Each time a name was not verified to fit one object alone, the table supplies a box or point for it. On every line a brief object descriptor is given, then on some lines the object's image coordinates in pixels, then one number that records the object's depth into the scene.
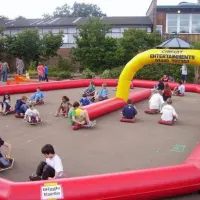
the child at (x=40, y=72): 22.85
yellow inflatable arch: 13.07
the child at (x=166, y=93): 15.56
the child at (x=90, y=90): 17.30
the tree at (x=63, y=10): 78.56
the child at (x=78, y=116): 11.33
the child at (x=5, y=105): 13.32
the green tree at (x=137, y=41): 25.81
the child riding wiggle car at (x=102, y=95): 16.08
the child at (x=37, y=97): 15.29
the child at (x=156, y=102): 13.72
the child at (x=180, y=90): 18.03
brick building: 30.98
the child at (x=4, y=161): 7.78
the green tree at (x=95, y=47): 27.14
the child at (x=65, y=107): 12.99
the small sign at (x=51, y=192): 5.72
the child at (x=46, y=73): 22.88
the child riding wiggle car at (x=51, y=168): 6.64
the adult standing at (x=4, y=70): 22.61
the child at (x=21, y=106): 12.75
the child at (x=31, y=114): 11.81
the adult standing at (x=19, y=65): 25.36
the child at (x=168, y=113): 12.04
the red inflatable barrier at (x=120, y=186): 5.76
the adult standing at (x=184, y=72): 20.84
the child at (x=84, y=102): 14.07
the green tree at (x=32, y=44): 27.83
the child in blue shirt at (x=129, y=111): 12.36
